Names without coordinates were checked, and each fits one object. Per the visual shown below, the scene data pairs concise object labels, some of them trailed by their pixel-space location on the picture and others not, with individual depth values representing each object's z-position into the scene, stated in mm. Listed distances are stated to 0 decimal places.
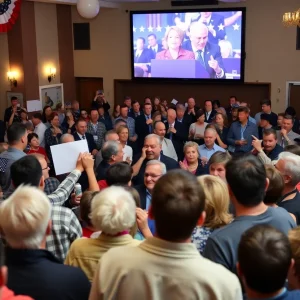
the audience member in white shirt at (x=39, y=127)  8094
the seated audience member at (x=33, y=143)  6383
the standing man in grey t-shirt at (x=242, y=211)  2209
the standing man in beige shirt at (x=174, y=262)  1662
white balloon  9430
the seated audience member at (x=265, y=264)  1650
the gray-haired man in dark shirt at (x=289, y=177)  3330
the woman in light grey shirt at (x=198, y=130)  7824
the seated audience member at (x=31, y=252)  1830
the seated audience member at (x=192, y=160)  5246
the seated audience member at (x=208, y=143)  5965
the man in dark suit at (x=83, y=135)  7144
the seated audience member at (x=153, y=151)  5316
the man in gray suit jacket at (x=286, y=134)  6574
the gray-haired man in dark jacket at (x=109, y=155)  4789
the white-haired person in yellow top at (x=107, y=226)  2051
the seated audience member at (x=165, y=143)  6395
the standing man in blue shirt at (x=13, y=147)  4227
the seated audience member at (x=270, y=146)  5430
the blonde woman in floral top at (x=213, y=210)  2586
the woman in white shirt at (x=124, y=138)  6254
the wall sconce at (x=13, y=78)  12250
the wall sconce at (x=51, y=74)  13230
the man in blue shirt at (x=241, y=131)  7132
